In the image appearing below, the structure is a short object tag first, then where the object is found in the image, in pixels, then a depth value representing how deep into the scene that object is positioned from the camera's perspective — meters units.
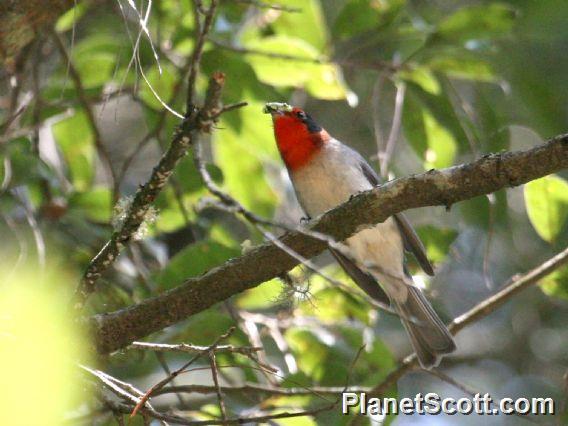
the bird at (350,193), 8.60
